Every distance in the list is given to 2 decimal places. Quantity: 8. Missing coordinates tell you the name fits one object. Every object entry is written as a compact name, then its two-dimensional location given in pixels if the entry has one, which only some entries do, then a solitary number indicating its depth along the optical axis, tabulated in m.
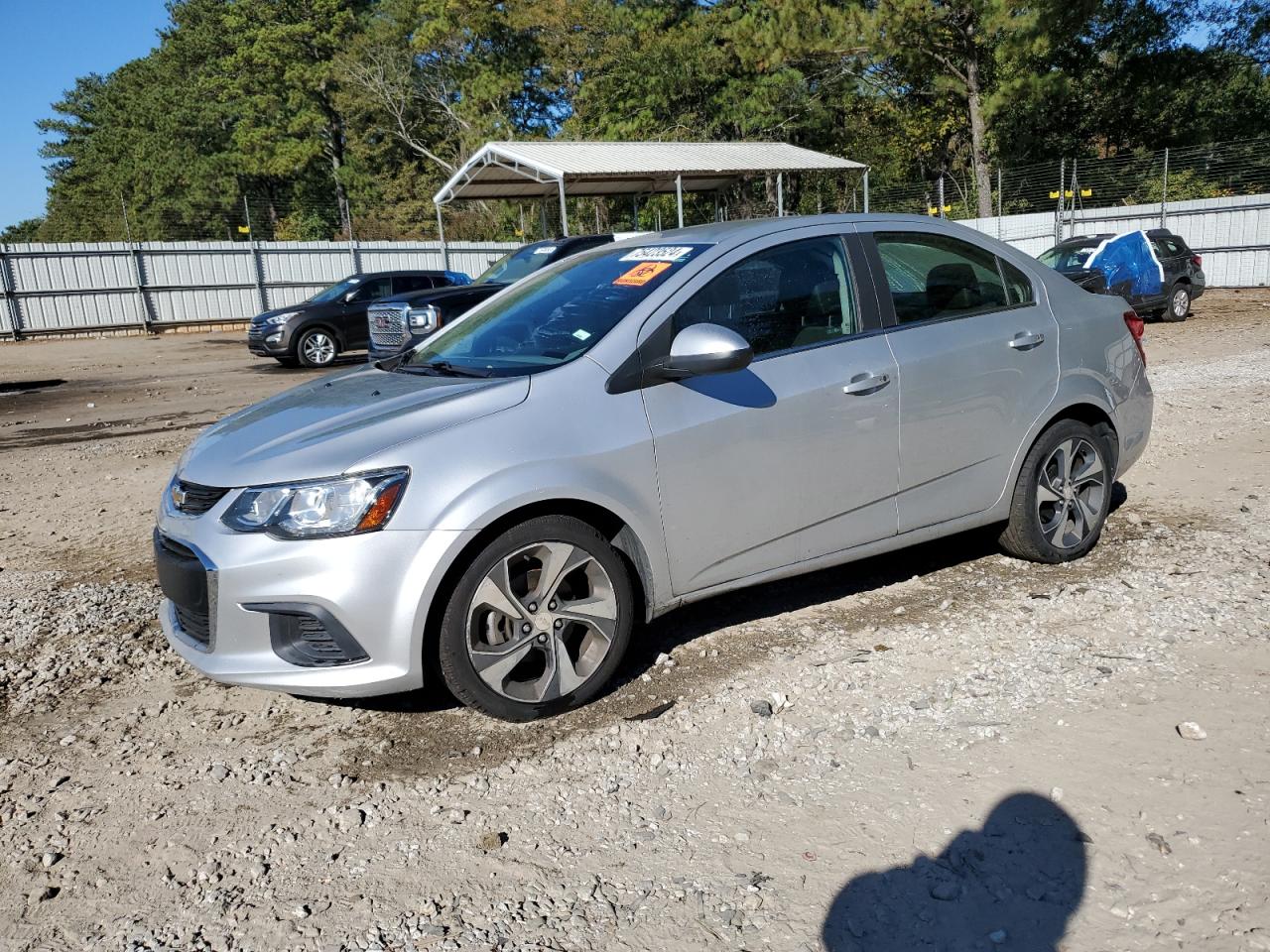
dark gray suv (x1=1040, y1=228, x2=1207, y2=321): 16.42
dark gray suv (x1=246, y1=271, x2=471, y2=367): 16.59
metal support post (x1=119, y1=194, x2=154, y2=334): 25.47
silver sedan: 3.11
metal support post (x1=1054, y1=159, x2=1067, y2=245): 25.69
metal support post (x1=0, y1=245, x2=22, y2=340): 23.77
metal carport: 22.80
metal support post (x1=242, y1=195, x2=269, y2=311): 26.89
